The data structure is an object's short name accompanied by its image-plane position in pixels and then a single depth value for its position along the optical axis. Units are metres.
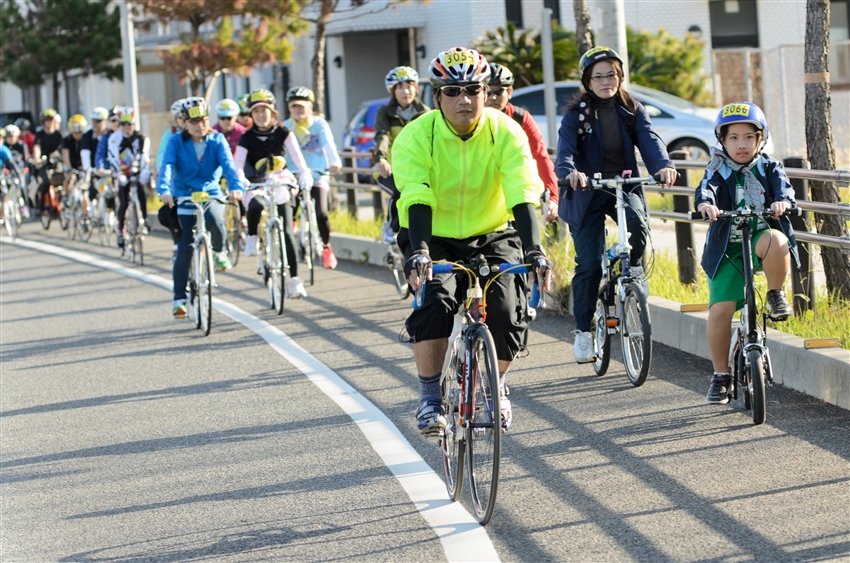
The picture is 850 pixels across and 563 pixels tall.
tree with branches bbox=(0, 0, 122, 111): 47.94
